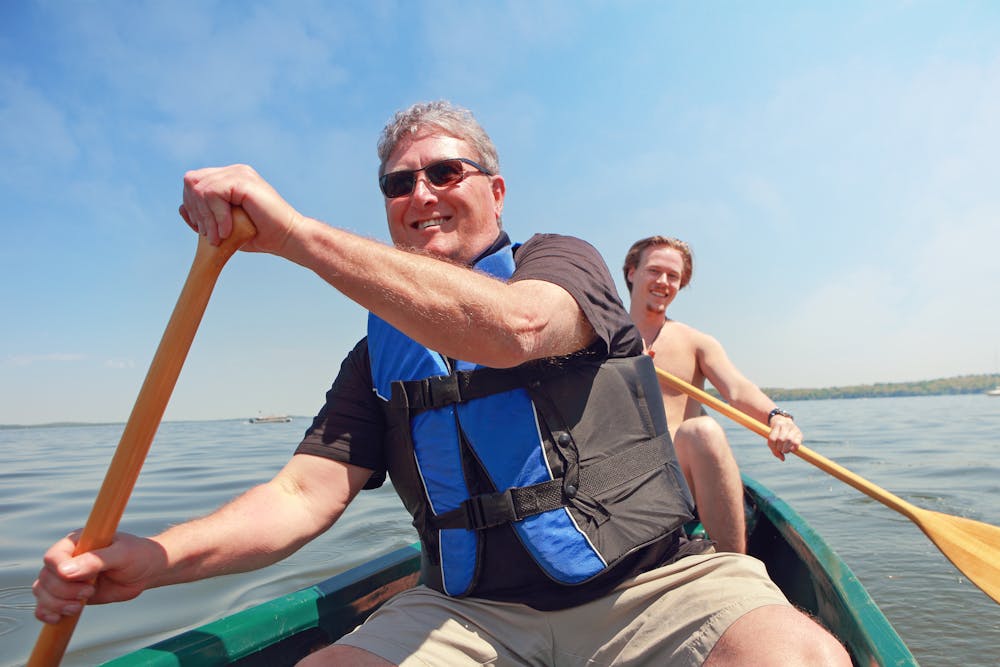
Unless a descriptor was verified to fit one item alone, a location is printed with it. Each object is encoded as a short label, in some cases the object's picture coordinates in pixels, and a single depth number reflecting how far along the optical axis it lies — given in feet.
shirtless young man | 8.66
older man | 4.00
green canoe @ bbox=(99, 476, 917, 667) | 5.40
